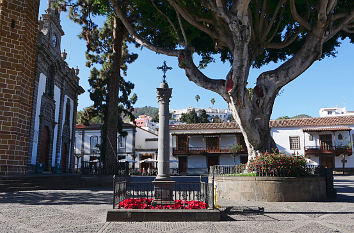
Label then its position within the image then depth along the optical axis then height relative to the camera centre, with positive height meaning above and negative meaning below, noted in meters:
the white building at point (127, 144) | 42.75 +2.15
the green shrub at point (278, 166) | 11.16 -0.26
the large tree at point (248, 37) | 12.13 +5.86
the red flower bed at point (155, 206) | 7.29 -1.22
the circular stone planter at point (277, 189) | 10.84 -1.17
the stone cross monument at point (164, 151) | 8.45 +0.22
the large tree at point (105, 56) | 17.50 +8.04
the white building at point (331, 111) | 76.94 +14.03
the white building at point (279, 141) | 36.78 +2.51
